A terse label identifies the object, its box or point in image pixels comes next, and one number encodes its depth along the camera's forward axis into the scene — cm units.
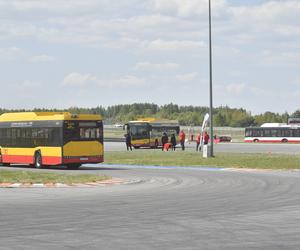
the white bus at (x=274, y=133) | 9094
